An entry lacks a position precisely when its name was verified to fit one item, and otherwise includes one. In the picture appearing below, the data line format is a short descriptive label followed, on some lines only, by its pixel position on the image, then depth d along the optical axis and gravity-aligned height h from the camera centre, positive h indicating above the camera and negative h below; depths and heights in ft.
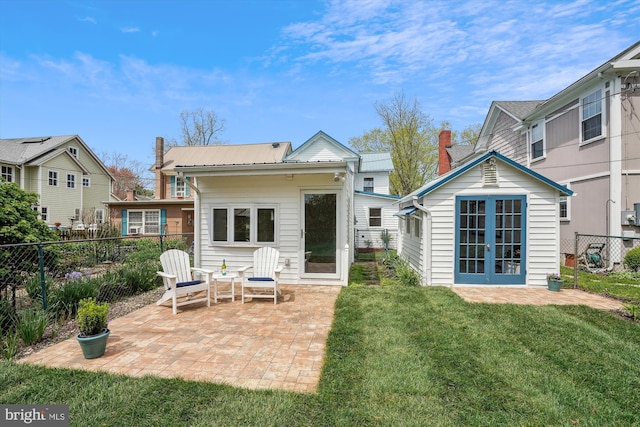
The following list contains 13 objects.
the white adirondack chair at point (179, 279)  17.51 -4.05
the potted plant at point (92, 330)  11.20 -4.43
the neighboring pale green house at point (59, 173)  63.10 +9.12
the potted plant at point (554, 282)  22.56 -4.86
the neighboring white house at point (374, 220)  56.90 -0.78
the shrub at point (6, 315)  13.82 -4.76
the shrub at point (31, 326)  12.72 -4.87
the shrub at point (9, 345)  11.39 -5.29
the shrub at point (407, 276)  24.79 -5.04
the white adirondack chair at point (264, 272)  19.27 -3.96
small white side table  19.57 -4.41
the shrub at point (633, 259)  27.02 -3.74
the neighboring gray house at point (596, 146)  28.04 +7.65
